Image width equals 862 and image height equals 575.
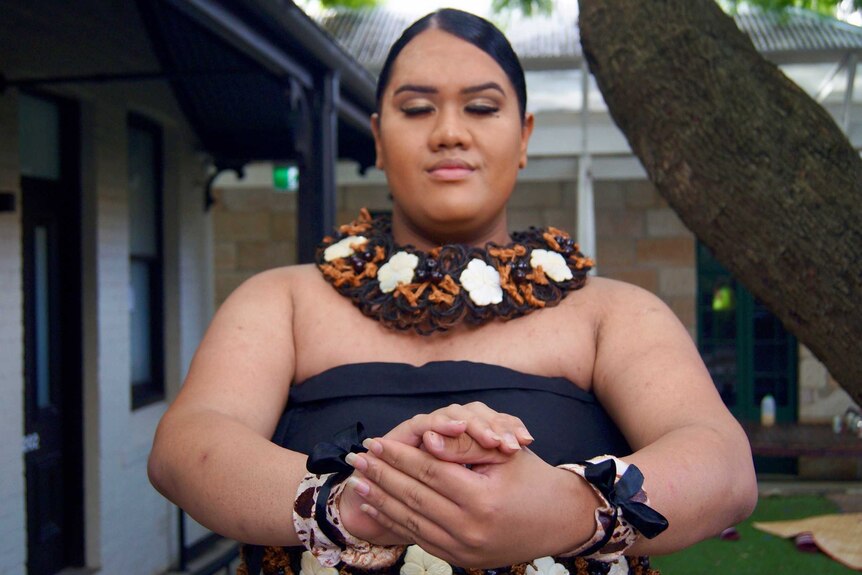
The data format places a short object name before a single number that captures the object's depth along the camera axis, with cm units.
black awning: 387
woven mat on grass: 303
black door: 482
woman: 123
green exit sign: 870
